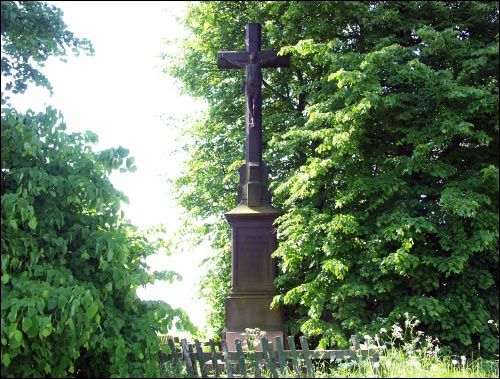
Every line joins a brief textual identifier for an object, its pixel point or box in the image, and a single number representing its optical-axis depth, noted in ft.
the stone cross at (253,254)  30.53
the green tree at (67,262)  18.90
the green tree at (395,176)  28.66
